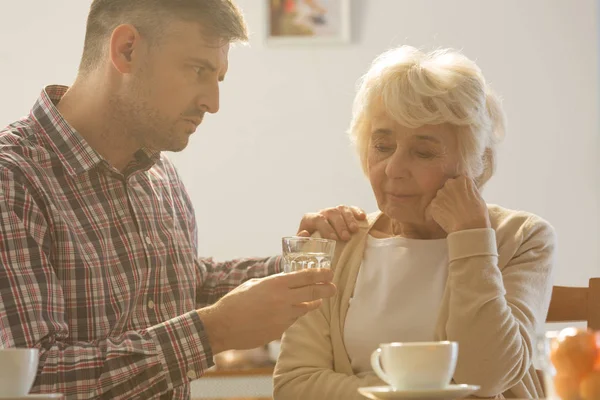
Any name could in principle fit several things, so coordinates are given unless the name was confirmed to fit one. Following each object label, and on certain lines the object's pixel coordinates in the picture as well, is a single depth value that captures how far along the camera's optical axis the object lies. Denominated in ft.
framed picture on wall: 14.27
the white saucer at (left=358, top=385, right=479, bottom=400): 6.03
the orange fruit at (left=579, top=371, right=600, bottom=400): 5.81
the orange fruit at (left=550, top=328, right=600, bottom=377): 5.84
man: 7.00
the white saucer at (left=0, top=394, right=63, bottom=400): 5.93
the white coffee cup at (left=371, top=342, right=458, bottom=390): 6.11
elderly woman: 7.38
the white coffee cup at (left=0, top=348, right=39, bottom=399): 6.02
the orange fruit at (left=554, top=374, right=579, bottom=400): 5.86
